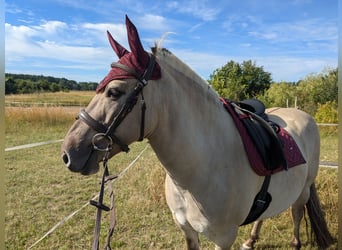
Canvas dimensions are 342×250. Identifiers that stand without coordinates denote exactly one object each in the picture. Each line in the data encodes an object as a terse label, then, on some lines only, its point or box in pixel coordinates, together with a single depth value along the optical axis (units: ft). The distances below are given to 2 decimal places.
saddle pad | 6.37
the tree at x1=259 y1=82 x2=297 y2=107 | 57.47
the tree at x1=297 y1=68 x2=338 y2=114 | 49.83
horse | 4.67
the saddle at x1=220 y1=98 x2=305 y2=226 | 6.48
